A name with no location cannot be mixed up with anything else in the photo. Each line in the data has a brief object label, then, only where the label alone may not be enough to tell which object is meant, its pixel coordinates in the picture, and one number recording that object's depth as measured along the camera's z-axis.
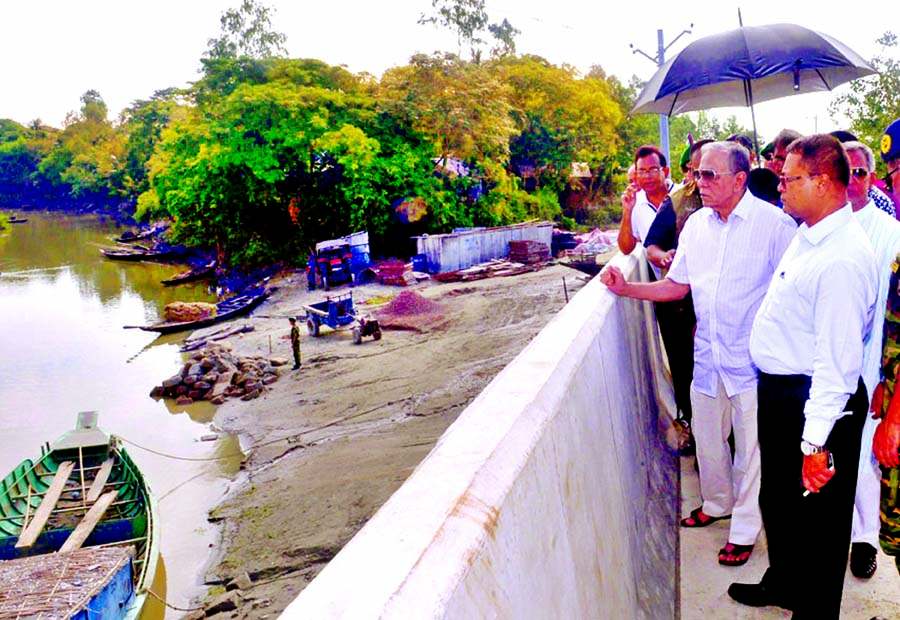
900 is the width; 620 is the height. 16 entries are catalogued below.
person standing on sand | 16.80
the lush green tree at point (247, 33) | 41.97
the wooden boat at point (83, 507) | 8.35
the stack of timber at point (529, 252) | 27.62
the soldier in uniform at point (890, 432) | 2.06
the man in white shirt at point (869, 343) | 2.48
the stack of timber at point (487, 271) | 25.19
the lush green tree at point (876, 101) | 21.23
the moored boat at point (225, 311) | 23.09
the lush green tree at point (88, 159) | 80.50
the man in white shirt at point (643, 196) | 4.72
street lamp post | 19.38
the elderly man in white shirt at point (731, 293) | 3.22
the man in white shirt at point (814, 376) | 2.21
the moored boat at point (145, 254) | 42.10
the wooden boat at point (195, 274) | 34.12
